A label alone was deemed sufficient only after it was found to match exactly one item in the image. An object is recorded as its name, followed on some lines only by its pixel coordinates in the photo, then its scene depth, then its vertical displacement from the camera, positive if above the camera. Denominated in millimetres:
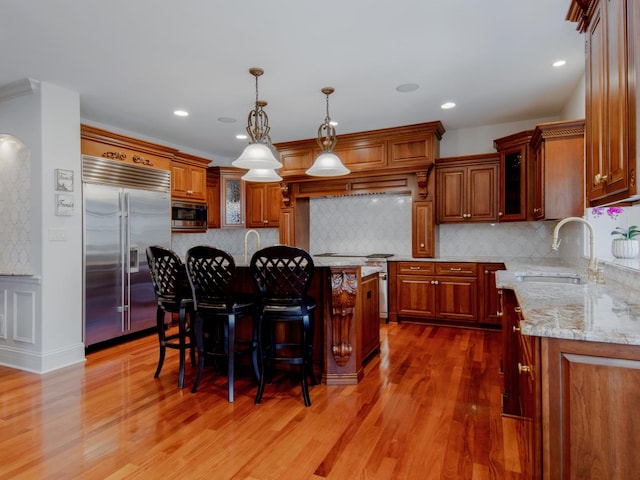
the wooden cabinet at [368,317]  3158 -695
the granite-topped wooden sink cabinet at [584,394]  1144 -493
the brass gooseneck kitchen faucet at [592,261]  2314 -136
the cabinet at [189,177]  5117 +928
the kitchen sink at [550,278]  2643 -279
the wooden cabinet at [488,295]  4430 -655
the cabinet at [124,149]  3895 +1079
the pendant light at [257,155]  3053 +715
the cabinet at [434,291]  4578 -641
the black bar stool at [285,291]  2533 -355
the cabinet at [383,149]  4766 +1251
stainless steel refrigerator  3809 +14
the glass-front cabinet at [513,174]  4305 +786
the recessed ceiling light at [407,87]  3554 +1489
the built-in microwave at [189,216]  5074 +368
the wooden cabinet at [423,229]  4875 +145
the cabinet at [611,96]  1394 +625
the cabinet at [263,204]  6219 +624
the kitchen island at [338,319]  2877 -634
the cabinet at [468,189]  4723 +672
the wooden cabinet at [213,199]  6121 +707
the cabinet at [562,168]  3363 +654
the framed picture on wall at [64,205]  3461 +358
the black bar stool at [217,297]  2643 -408
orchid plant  2398 +41
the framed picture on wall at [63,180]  3453 +589
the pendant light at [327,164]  3379 +700
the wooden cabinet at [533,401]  1271 -644
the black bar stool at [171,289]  2910 -386
